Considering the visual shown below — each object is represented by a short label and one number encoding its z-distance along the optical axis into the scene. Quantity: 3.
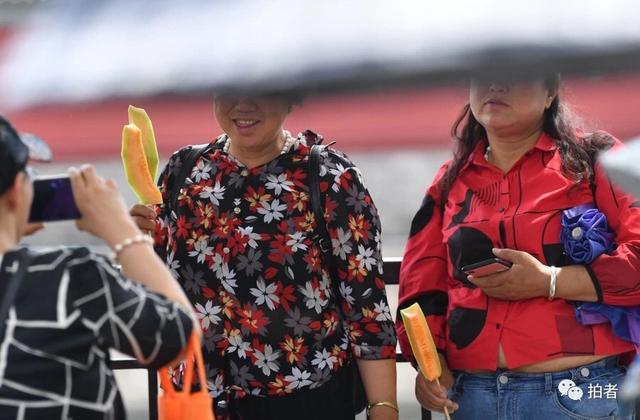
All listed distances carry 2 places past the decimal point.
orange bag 4.15
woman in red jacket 5.67
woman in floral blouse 5.66
